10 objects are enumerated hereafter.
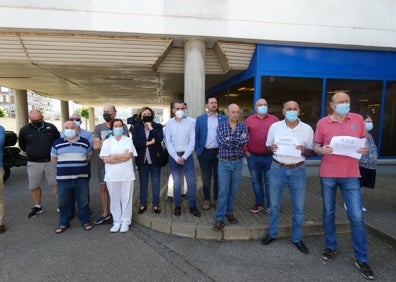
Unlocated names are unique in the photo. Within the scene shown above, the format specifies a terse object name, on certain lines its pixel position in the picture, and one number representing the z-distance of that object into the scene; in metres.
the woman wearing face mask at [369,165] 4.99
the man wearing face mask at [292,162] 3.67
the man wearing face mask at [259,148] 4.61
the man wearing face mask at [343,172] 3.32
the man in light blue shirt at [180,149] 4.61
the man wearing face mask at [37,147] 5.00
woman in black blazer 4.64
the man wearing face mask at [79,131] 4.93
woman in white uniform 4.35
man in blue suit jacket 4.78
